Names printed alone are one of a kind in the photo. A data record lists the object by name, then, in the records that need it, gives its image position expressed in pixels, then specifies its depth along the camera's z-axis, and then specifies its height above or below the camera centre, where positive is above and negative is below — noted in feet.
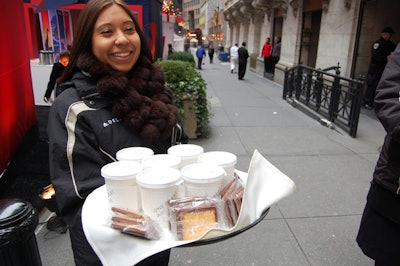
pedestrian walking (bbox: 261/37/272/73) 52.21 -2.21
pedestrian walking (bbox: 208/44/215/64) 89.25 -3.37
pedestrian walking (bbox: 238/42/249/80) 50.18 -3.17
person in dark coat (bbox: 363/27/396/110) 26.48 -1.06
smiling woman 4.75 -1.12
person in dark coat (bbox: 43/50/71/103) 16.93 -1.74
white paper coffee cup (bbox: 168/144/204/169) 5.18 -1.76
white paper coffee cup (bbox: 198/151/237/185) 5.04 -1.80
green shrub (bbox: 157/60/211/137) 20.12 -2.89
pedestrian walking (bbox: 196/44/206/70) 69.20 -3.05
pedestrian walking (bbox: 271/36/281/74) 49.74 -1.45
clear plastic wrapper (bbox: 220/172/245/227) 4.32 -2.07
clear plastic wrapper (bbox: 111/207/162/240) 3.97 -2.21
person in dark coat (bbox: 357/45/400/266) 5.77 -2.76
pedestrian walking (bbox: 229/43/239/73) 59.82 -3.31
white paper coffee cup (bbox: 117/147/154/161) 4.84 -1.69
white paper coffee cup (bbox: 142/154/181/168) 4.72 -1.73
